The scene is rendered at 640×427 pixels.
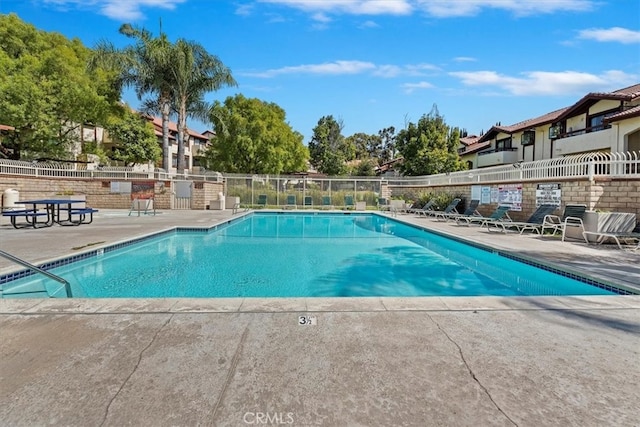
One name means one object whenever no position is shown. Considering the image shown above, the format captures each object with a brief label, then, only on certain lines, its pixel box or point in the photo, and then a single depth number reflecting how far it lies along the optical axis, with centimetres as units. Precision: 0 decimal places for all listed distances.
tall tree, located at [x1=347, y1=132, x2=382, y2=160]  6300
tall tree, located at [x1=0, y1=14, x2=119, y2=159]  1839
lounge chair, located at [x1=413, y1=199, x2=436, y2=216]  1785
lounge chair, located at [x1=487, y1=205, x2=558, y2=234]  1047
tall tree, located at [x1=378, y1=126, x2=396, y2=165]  6431
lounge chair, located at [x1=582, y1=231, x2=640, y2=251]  800
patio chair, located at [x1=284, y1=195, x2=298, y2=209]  2295
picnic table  1031
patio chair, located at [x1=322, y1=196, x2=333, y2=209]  2377
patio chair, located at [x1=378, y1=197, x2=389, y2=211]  2264
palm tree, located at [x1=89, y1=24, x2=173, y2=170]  2186
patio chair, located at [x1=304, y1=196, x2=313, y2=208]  2270
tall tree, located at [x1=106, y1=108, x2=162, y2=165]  2752
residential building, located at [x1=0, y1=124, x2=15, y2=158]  2121
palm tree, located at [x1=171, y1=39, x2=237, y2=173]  2264
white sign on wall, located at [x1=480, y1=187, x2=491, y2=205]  1494
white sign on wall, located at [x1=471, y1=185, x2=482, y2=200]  1565
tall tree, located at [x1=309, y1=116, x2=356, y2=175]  4325
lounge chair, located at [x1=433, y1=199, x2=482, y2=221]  1432
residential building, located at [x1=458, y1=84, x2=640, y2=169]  1705
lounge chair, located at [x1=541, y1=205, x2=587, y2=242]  927
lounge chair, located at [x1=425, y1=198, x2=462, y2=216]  1602
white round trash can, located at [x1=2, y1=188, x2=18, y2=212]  1541
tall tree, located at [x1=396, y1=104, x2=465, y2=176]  2772
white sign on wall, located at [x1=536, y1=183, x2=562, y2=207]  1098
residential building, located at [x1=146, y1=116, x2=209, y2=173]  3956
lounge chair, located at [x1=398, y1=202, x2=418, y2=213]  2006
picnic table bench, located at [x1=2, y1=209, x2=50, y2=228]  1000
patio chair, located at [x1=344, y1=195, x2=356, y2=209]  2344
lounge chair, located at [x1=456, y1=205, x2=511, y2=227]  1189
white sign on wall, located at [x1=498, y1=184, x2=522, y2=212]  1290
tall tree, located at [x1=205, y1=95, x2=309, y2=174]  2764
